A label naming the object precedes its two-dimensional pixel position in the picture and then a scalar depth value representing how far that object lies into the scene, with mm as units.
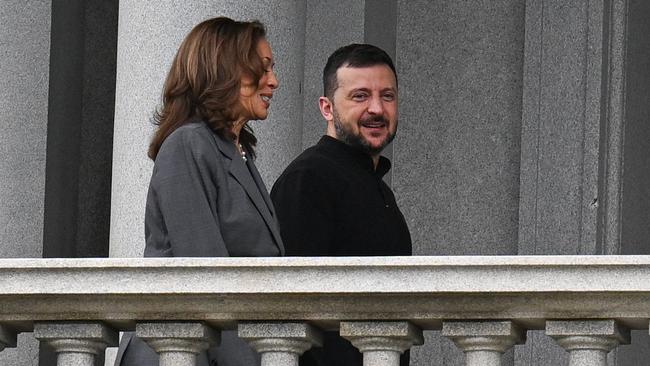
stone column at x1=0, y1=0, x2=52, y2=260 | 14398
